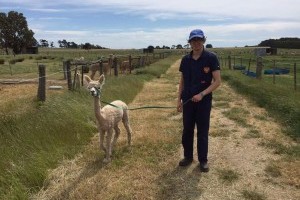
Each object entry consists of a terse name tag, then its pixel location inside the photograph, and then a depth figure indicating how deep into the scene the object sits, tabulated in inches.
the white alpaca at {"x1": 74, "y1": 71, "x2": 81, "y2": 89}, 291.8
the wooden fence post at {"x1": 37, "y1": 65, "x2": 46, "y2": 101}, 220.5
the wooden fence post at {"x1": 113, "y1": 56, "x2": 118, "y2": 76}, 430.8
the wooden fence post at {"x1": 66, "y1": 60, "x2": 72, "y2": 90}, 274.6
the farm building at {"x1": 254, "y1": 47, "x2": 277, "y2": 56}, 1901.2
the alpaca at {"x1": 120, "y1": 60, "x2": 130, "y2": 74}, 572.7
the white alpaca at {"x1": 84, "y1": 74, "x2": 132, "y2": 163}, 151.9
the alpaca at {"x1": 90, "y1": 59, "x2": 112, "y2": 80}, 419.2
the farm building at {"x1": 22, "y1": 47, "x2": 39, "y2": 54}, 2168.0
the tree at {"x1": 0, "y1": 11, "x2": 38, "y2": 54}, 2033.7
